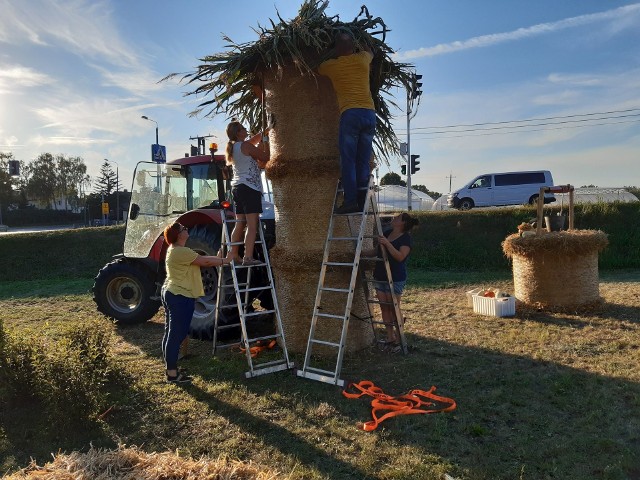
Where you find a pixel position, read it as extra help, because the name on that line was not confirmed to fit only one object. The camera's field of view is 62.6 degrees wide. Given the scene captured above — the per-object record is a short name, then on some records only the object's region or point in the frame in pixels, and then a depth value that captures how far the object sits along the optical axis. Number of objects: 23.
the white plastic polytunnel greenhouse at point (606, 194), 28.43
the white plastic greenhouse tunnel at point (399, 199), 40.34
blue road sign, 19.05
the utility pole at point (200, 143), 10.37
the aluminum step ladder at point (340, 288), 5.42
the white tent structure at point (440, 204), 39.00
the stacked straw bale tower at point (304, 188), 6.17
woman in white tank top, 6.12
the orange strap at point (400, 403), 4.41
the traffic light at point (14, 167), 32.75
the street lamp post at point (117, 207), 48.22
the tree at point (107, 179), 76.69
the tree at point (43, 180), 70.69
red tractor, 8.20
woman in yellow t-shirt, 5.48
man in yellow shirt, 5.76
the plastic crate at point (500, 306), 8.14
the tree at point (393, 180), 59.01
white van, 25.25
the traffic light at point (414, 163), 28.77
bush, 4.40
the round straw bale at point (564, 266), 8.06
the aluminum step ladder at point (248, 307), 5.70
